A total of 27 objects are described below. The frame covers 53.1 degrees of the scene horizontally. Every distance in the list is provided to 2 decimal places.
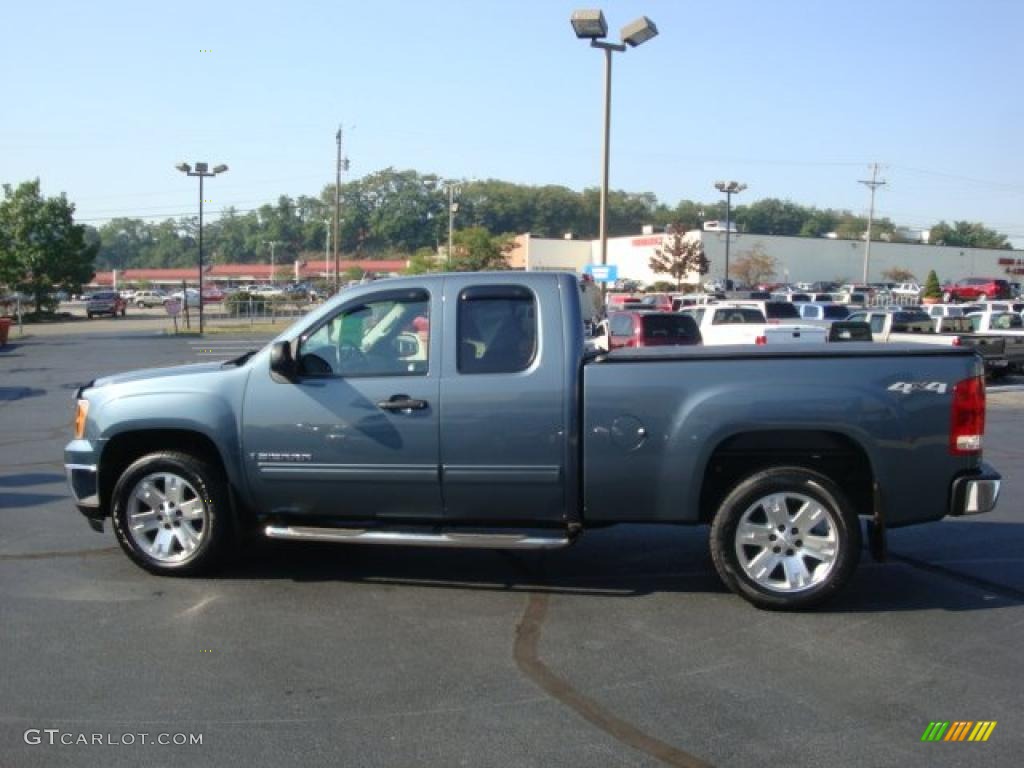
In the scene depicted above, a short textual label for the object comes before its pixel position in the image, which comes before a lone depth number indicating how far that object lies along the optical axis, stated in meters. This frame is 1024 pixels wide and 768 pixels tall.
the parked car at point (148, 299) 85.06
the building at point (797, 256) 93.88
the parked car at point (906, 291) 70.62
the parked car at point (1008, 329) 21.70
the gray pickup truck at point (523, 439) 5.77
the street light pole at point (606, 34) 20.84
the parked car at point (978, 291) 64.38
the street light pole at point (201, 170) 44.69
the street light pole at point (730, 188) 56.84
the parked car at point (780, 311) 29.24
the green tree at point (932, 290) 63.31
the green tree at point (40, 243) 55.62
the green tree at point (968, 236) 157.62
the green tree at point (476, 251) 53.34
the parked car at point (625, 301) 37.34
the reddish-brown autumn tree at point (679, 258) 77.44
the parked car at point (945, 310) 32.81
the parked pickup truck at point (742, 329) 18.59
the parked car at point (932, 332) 20.72
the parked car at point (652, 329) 19.38
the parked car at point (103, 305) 59.12
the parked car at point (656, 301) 38.30
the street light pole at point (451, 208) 52.09
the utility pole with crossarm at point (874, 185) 80.75
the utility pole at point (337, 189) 49.27
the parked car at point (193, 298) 60.38
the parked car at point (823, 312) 32.34
